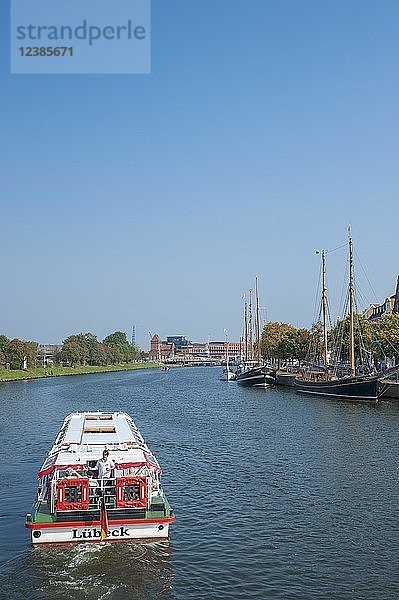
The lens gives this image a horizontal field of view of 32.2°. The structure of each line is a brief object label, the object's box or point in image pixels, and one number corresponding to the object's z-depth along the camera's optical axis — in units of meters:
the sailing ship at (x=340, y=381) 81.44
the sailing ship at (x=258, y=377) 120.50
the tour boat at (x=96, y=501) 24.20
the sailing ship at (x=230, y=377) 150.38
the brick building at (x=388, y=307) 154.50
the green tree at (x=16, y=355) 171.38
